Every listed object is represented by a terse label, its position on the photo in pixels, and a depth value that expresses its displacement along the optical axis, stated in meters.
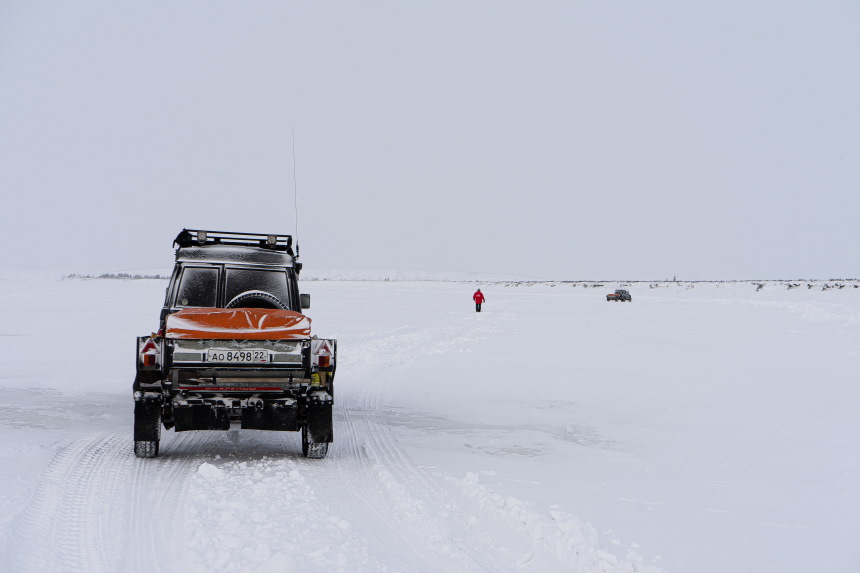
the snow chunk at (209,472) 6.59
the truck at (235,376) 7.05
